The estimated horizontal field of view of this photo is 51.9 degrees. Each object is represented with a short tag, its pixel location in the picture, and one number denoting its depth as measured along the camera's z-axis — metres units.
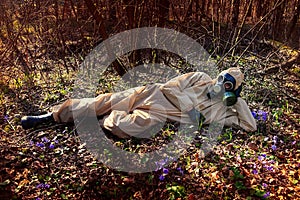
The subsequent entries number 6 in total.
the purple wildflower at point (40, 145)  3.32
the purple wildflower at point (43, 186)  2.86
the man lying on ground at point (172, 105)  3.48
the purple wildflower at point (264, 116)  3.81
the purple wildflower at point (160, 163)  3.04
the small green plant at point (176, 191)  2.77
